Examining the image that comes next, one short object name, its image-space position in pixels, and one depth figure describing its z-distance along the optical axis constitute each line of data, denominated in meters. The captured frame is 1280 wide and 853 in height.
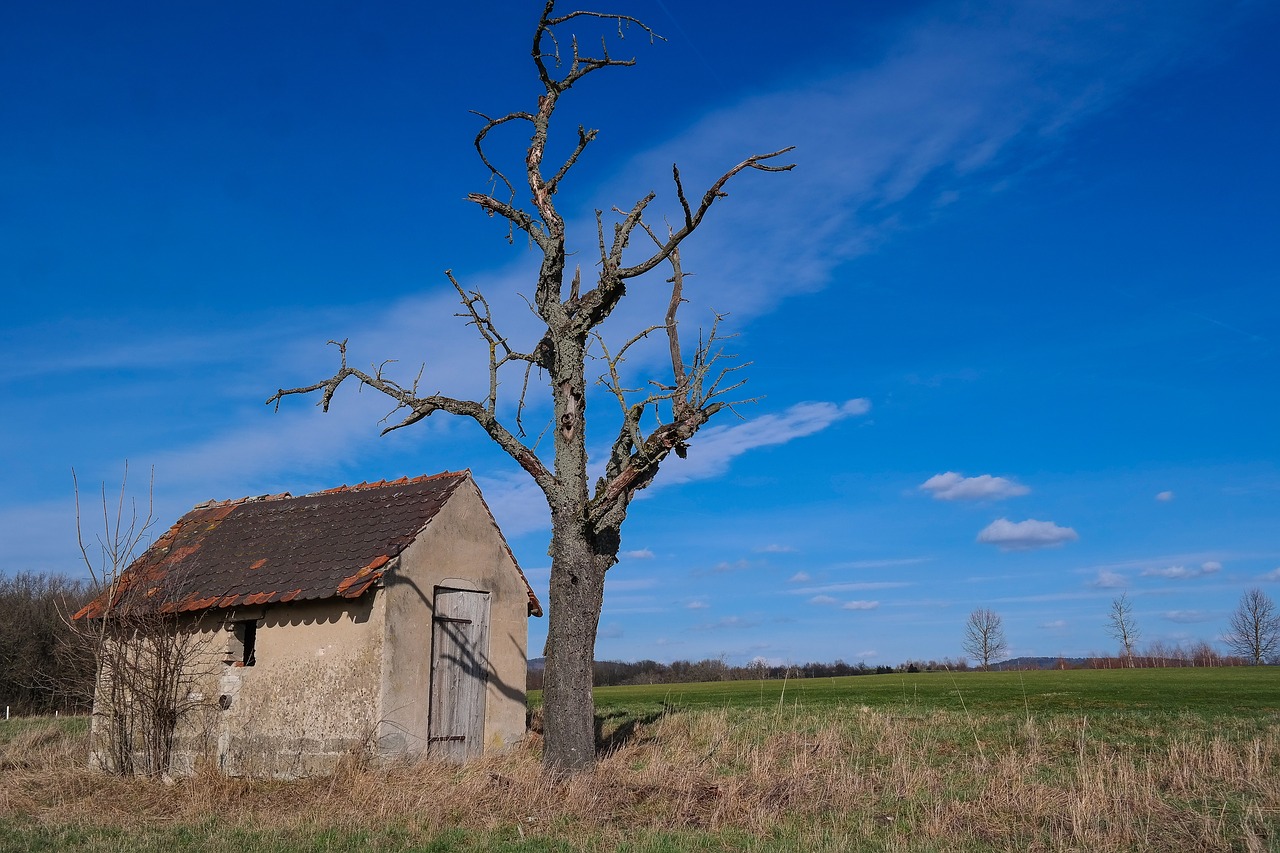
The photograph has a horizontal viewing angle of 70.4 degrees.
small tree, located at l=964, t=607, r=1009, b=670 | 59.84
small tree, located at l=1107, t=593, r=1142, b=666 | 59.36
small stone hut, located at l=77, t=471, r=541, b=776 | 12.80
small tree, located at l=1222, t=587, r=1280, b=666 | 57.81
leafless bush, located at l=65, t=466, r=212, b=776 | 12.95
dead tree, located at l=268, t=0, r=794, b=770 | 11.63
